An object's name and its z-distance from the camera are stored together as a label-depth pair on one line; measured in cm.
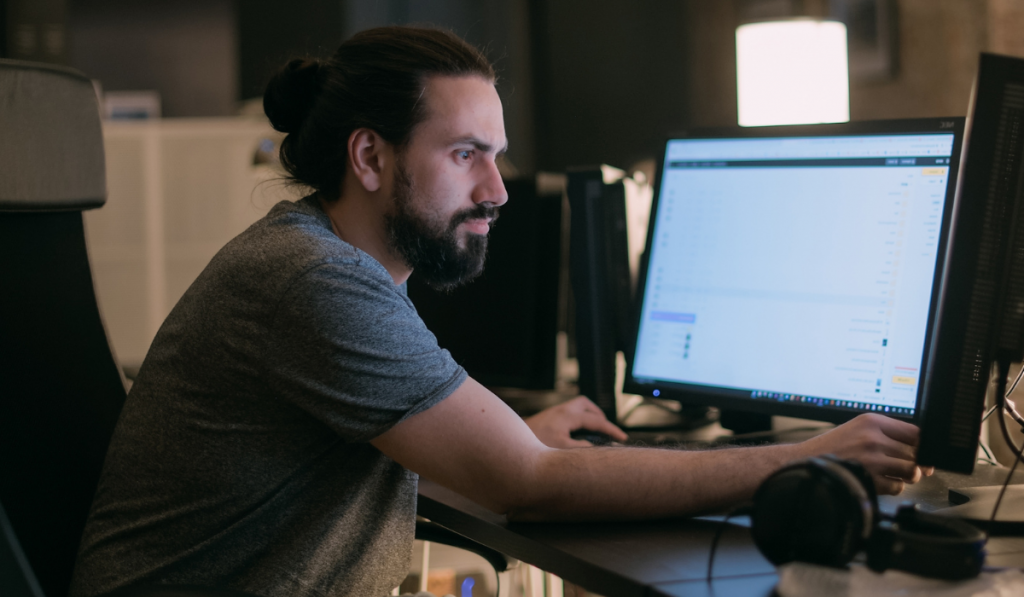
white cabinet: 408
